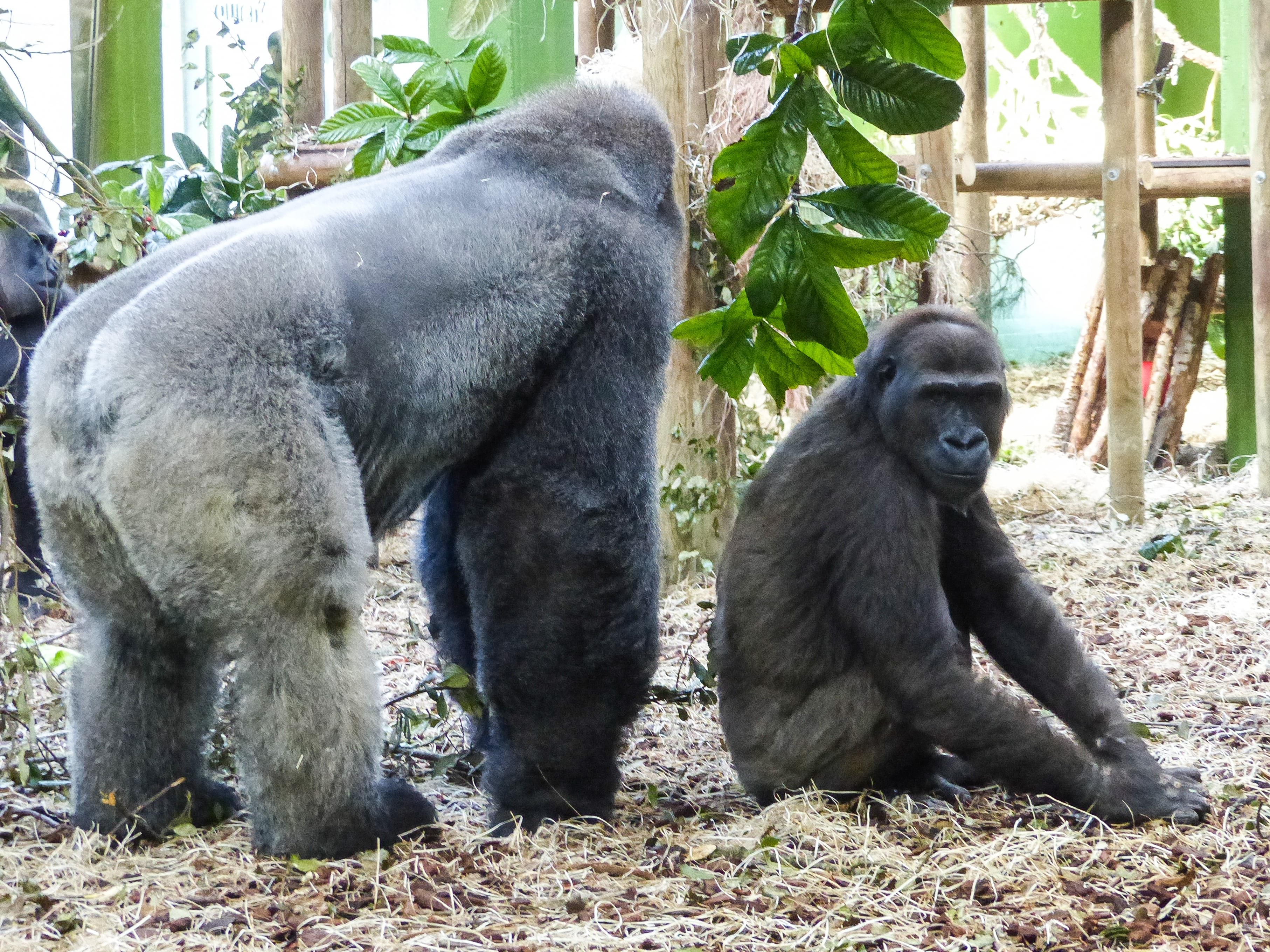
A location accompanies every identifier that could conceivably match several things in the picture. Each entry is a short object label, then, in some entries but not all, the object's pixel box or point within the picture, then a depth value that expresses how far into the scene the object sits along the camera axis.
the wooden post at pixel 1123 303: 13.89
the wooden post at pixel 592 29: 16.81
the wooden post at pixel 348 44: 14.23
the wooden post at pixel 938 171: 12.85
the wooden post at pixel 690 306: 10.46
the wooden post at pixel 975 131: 17.17
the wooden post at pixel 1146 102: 18.09
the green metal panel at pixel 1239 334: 17.37
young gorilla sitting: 6.13
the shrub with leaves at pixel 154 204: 7.57
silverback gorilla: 5.36
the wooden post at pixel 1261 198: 14.41
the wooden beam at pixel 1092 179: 16.05
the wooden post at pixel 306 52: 14.43
